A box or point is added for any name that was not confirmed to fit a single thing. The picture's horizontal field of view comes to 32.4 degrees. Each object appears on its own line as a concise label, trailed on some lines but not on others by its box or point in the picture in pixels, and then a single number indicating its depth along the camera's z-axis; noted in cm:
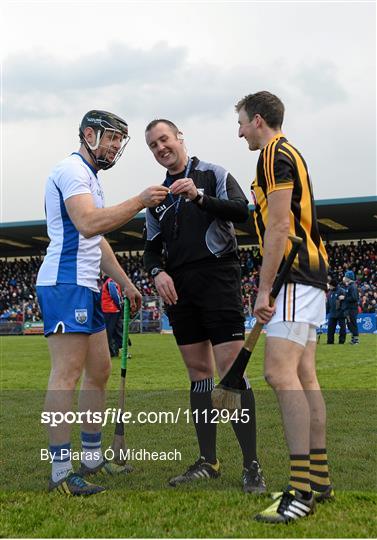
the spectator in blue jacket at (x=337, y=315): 1888
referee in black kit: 452
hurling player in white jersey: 411
